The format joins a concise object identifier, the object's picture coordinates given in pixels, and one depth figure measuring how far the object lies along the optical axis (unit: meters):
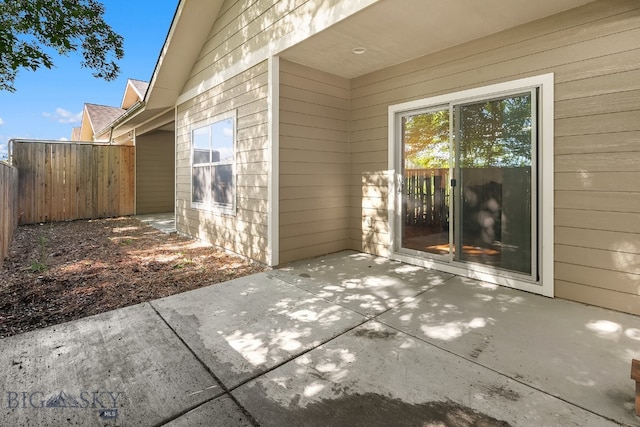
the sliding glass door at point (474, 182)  3.44
